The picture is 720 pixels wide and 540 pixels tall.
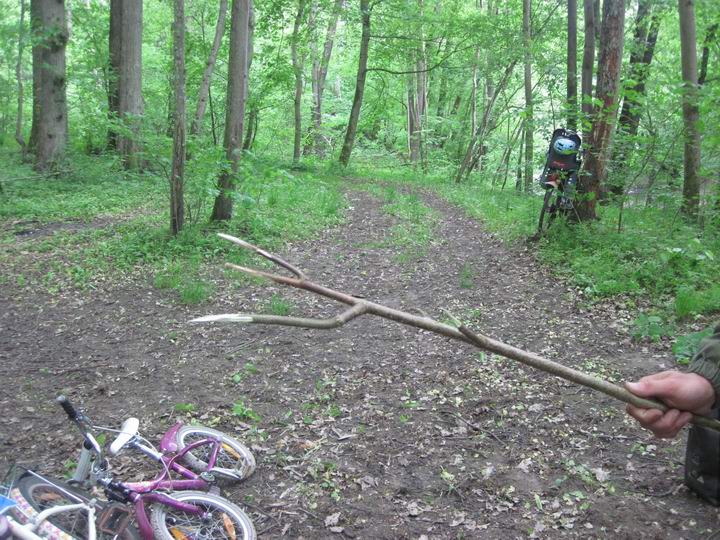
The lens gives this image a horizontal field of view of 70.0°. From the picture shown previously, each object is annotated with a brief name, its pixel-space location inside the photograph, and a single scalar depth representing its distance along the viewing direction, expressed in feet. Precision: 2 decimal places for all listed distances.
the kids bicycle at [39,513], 7.72
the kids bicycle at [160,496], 9.14
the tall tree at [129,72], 42.86
